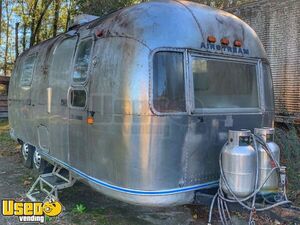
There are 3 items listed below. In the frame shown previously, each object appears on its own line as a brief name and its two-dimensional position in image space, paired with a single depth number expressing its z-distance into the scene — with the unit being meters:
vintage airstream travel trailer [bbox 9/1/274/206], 2.92
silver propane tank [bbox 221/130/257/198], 2.85
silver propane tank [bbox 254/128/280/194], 2.93
